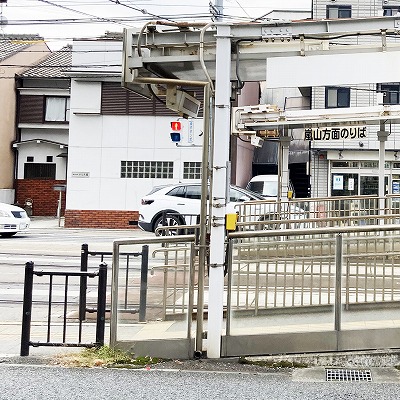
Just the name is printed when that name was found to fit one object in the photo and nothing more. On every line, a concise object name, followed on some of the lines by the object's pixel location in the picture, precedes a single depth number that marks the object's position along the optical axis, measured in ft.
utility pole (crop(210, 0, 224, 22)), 72.28
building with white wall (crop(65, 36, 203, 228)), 94.48
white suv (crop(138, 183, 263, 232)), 68.90
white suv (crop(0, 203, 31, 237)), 72.28
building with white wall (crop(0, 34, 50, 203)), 114.73
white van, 84.79
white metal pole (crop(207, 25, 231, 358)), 22.90
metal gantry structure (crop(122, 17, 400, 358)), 22.41
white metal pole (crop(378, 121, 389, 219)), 47.58
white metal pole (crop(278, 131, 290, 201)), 51.01
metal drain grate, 20.90
